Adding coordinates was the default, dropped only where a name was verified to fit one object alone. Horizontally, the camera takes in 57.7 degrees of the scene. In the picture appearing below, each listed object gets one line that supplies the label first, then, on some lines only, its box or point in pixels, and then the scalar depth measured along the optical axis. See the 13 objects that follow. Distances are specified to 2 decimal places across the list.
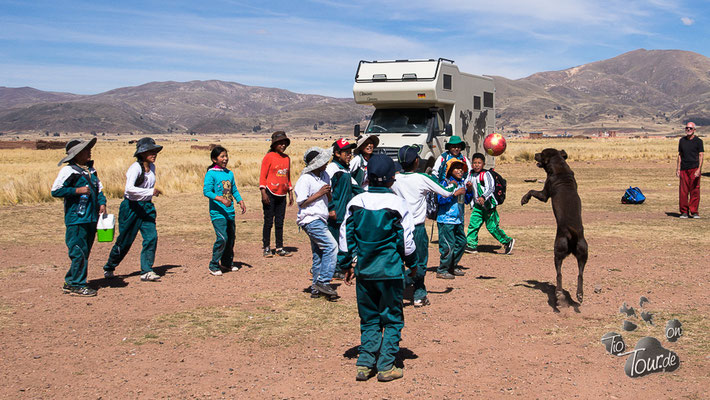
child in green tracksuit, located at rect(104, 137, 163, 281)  8.40
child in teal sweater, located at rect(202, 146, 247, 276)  8.88
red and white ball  11.37
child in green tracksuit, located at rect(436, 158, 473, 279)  8.04
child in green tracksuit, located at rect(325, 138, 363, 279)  7.66
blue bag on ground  16.99
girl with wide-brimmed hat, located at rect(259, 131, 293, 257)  9.92
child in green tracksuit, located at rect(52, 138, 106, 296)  7.64
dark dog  6.96
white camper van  16.91
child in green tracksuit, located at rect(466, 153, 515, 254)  9.29
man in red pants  13.72
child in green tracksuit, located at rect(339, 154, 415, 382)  5.03
